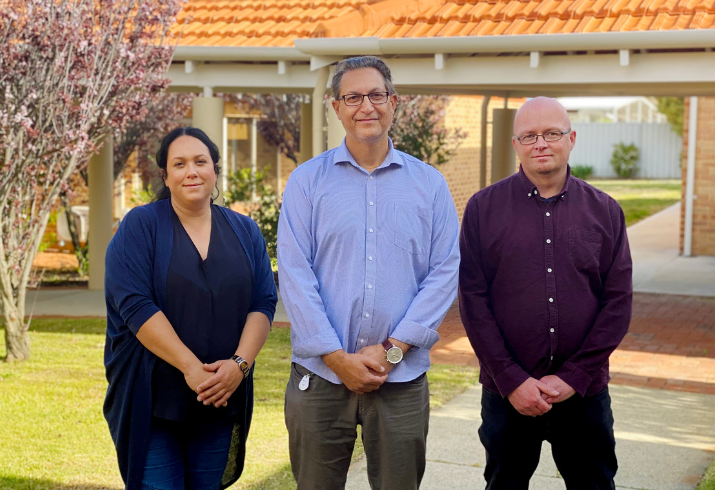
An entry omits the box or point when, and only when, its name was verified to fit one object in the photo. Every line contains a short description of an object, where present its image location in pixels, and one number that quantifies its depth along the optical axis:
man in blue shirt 3.06
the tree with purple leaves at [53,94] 7.22
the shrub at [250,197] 10.99
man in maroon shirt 3.26
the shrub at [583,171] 33.22
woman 3.06
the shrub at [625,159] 33.94
